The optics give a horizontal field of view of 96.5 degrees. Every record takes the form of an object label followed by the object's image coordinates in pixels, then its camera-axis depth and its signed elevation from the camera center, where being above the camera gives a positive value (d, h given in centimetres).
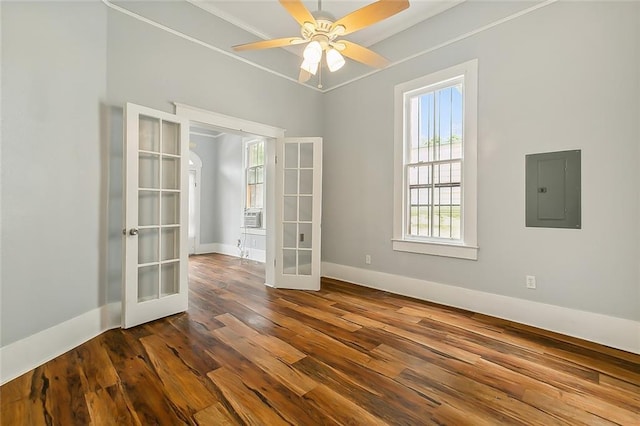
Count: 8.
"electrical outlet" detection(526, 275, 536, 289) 281 -67
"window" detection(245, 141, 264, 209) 635 +82
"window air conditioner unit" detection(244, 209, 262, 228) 626 -15
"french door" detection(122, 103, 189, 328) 271 -5
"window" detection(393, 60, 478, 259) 322 +61
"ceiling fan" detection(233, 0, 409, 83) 194 +138
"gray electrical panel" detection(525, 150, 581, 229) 258 +23
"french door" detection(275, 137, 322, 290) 410 +0
